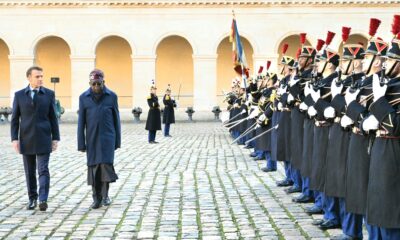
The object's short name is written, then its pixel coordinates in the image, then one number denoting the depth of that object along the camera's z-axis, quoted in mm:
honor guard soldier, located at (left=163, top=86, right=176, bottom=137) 25844
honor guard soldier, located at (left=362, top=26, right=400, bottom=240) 5707
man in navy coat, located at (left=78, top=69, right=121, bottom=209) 9523
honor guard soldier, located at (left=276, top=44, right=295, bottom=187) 10680
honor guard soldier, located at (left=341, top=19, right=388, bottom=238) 6293
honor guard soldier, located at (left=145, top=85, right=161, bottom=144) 22125
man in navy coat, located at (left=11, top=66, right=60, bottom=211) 9297
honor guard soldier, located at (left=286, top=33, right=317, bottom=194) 9555
